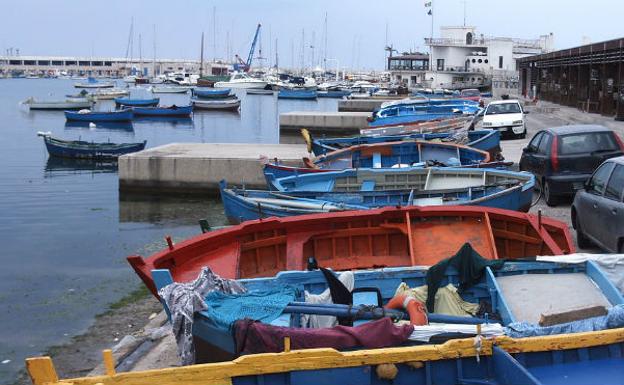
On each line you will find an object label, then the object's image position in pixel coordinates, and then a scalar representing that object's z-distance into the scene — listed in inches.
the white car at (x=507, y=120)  1241.4
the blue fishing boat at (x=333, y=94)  4656.0
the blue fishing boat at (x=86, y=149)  1475.1
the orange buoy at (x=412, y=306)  270.4
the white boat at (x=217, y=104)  3230.8
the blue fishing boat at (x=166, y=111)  2719.0
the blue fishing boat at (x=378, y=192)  537.0
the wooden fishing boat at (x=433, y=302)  267.7
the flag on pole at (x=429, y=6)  4148.6
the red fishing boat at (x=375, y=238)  410.9
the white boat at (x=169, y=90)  5433.1
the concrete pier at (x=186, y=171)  991.0
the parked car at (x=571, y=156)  619.2
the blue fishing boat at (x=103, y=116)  2425.0
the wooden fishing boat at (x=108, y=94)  4141.7
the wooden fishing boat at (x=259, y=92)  5206.7
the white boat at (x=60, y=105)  3230.1
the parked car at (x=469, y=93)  2812.5
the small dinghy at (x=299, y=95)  4480.8
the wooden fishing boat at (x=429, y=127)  1184.8
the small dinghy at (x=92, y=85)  5398.6
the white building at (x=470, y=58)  3764.3
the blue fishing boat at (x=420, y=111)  1472.7
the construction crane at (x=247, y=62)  6446.9
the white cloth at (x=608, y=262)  310.8
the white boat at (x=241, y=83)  5433.1
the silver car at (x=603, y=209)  416.5
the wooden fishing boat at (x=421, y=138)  938.1
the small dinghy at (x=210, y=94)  3558.1
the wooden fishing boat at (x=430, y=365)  221.6
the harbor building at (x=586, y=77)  1439.5
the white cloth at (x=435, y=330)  246.1
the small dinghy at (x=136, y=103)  3014.3
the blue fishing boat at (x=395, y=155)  823.7
